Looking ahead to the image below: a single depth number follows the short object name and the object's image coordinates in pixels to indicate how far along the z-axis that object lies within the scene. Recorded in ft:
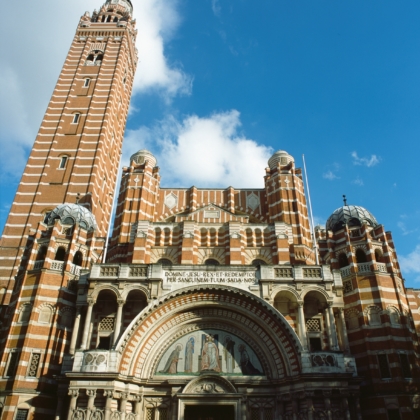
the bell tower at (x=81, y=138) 121.90
